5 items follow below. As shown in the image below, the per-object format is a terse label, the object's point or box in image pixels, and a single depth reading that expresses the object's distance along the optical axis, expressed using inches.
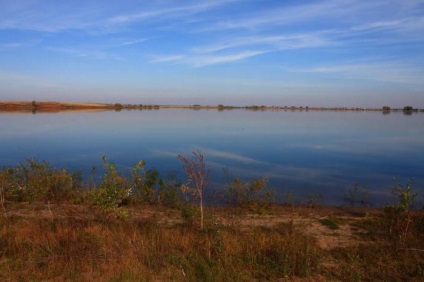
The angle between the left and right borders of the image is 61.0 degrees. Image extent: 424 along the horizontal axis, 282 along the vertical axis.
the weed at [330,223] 333.0
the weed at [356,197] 501.4
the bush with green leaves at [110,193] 307.1
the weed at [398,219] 293.8
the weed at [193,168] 272.2
